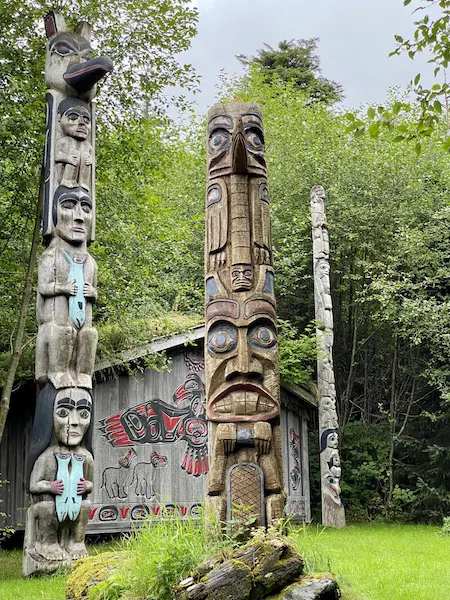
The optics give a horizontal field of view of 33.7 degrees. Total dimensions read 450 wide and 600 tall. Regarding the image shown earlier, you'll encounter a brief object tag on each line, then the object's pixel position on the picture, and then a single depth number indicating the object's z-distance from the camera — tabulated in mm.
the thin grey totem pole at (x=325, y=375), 13617
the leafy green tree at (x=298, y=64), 27828
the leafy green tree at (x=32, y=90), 9625
